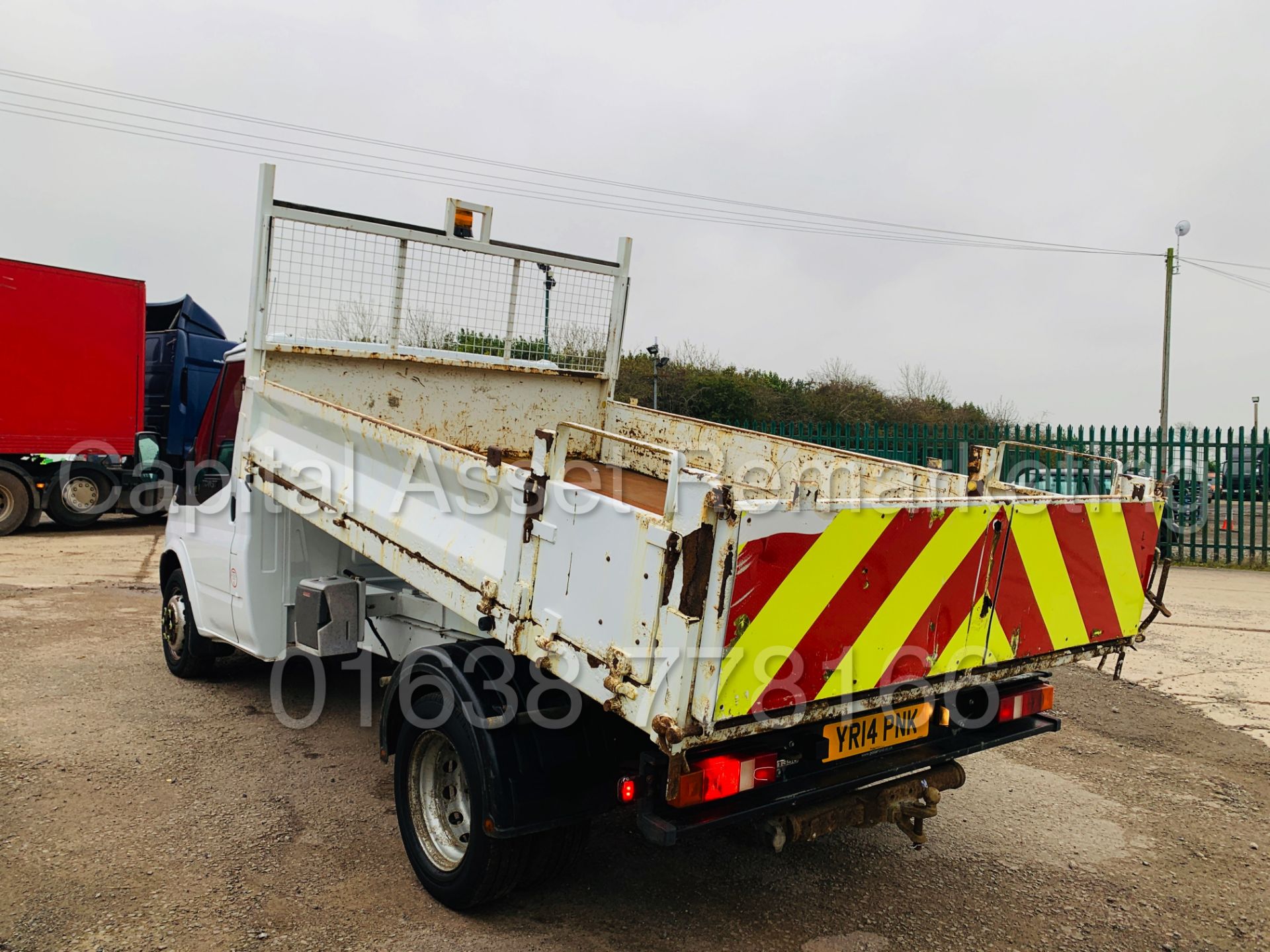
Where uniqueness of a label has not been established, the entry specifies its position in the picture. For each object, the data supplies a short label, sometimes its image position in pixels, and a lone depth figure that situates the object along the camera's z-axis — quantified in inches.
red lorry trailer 504.1
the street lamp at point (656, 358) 832.9
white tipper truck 99.1
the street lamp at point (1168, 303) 840.0
